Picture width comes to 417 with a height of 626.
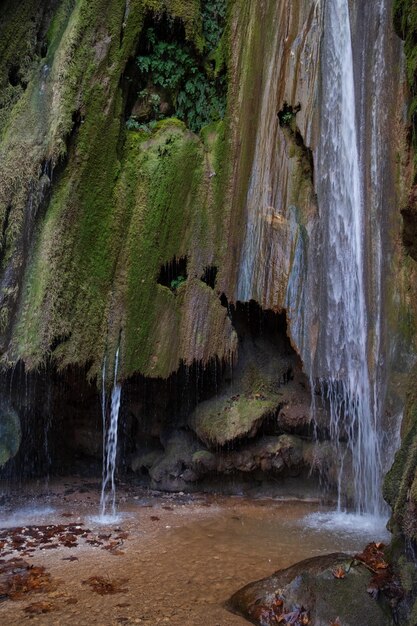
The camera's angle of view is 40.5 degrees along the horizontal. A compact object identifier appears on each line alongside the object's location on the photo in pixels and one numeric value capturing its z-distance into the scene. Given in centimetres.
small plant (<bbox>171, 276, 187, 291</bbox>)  866
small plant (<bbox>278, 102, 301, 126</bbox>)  875
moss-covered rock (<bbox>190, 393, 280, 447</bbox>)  801
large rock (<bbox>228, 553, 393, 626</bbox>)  377
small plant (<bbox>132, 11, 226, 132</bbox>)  945
